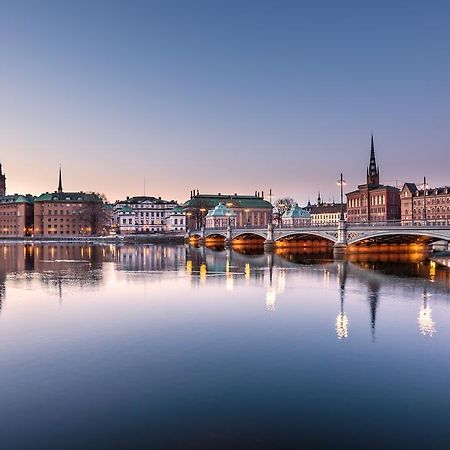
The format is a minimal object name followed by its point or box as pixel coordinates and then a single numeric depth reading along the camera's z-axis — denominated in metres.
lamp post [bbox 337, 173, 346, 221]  66.35
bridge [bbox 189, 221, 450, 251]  60.41
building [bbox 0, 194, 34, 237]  190.12
